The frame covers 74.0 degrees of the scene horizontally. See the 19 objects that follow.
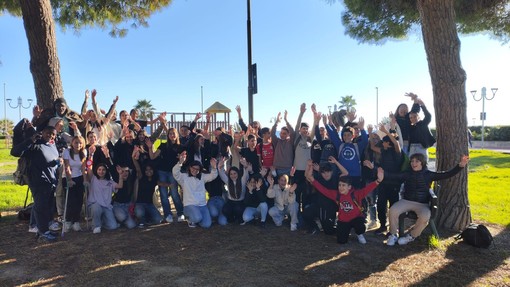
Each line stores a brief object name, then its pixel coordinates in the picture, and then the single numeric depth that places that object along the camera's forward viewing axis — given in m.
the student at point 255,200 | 5.89
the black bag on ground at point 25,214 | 6.17
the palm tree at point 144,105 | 51.47
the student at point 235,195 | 6.02
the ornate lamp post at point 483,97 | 24.68
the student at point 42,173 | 4.88
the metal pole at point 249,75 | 8.64
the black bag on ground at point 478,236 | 4.58
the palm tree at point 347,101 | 65.31
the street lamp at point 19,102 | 33.28
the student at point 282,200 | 5.71
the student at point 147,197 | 5.96
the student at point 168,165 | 6.18
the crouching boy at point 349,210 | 4.88
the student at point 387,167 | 5.29
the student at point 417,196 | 4.77
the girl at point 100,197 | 5.54
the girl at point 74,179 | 5.41
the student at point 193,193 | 5.76
